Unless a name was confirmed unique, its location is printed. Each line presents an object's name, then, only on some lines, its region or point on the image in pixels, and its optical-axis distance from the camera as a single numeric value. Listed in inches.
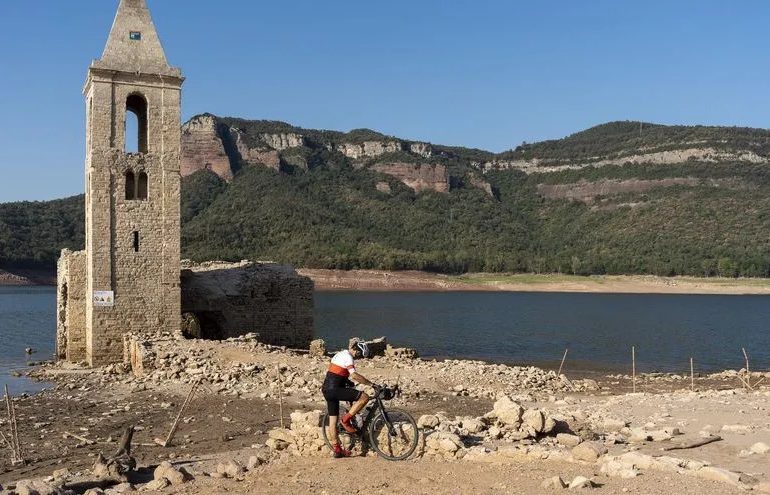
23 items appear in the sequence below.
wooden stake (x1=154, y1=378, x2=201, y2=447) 497.0
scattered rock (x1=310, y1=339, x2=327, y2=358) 960.9
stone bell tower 880.3
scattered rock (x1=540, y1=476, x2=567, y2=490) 333.4
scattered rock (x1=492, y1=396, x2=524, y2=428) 435.5
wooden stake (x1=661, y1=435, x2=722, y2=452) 417.4
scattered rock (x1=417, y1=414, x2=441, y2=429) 449.4
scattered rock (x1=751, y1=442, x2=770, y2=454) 393.4
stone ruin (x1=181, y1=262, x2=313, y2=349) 1048.8
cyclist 385.4
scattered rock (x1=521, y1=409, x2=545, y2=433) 430.0
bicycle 385.1
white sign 877.8
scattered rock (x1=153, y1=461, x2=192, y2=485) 380.4
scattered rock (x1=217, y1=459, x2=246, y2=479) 384.8
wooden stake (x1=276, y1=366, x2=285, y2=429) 652.2
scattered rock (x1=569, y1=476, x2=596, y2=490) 331.9
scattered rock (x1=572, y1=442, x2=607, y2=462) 373.4
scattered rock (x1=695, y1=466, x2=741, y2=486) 334.6
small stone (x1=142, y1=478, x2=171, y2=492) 369.1
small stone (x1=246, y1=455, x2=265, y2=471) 395.9
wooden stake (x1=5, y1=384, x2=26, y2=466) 466.6
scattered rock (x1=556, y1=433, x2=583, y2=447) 408.3
